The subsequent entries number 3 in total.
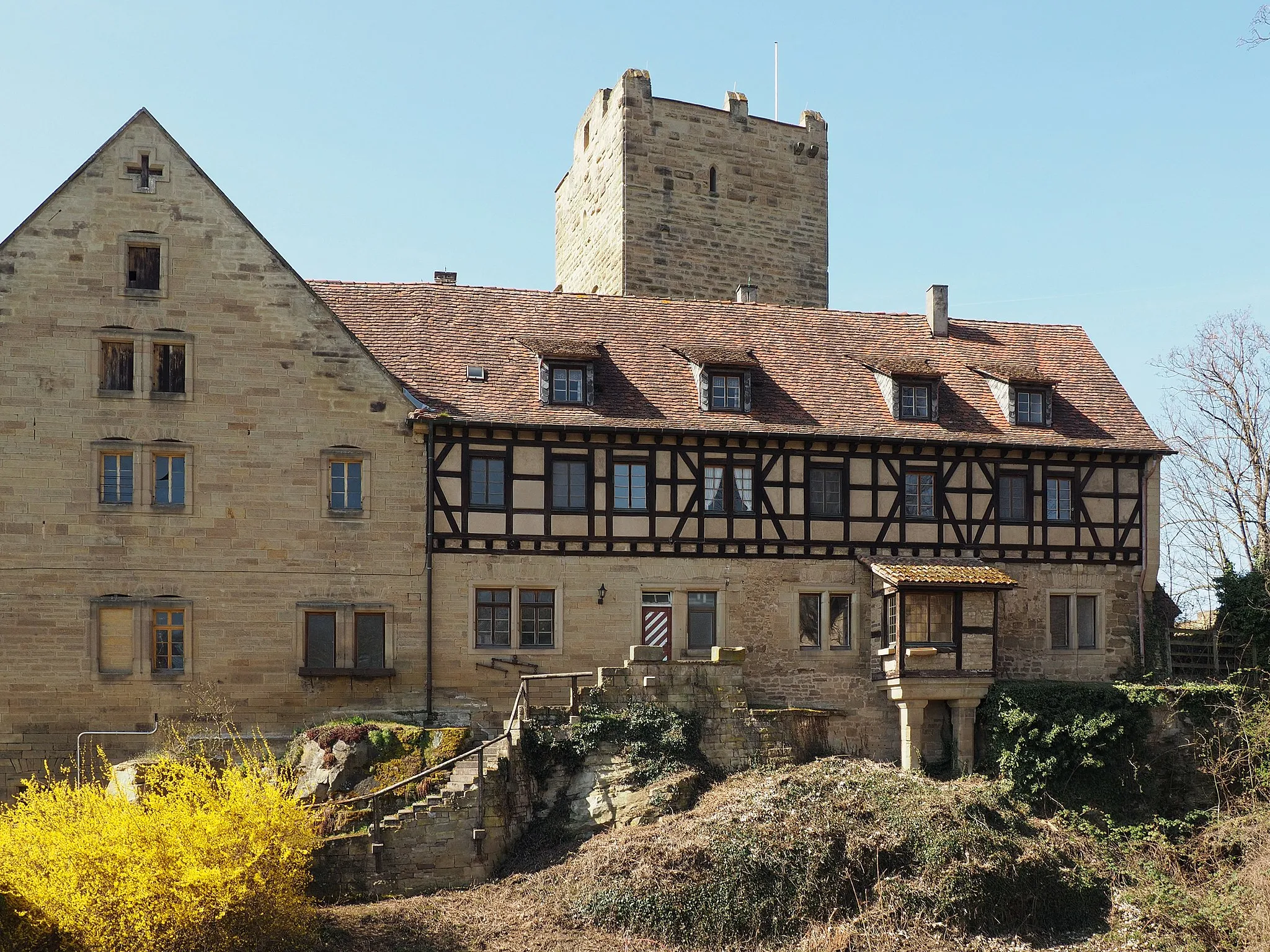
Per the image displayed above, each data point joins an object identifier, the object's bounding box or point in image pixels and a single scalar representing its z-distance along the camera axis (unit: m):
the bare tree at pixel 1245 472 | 33.50
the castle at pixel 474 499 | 24.97
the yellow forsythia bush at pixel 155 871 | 17.16
